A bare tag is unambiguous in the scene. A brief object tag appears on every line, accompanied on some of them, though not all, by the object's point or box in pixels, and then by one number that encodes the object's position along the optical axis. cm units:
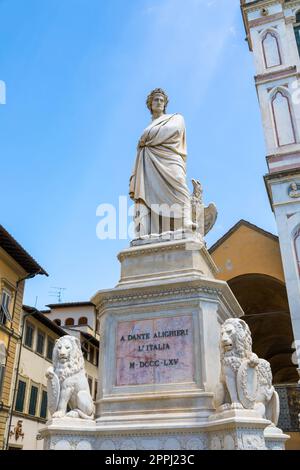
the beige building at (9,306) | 2294
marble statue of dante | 788
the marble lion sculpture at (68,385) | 588
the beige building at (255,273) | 1766
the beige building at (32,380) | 2441
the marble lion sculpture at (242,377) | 545
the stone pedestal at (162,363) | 549
